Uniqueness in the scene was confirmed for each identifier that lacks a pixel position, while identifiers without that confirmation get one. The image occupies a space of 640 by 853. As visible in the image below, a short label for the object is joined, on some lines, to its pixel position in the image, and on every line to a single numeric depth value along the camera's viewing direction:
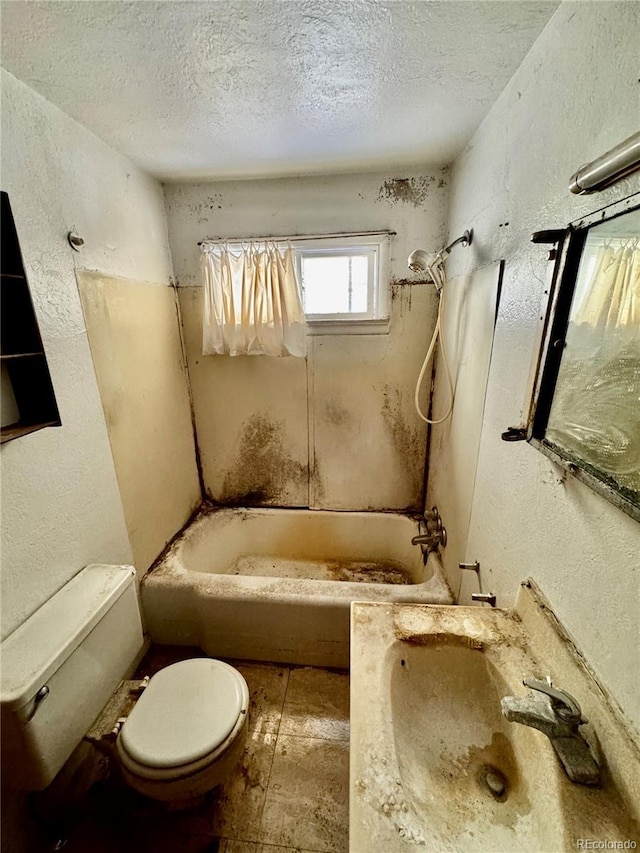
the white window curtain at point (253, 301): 1.82
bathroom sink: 0.57
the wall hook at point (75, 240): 1.21
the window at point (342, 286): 1.90
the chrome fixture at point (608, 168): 0.52
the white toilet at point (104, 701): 0.89
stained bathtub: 1.54
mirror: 0.59
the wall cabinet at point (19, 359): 0.99
